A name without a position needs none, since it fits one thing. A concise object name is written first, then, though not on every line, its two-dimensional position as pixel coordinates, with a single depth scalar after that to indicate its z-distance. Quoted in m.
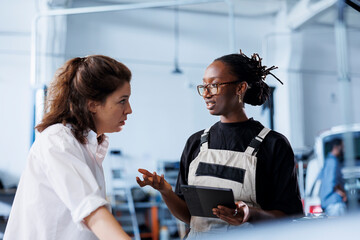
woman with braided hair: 1.39
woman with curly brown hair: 0.92
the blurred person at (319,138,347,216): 4.18
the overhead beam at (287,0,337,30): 6.38
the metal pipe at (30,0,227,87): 3.90
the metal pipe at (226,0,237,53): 4.14
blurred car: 4.89
